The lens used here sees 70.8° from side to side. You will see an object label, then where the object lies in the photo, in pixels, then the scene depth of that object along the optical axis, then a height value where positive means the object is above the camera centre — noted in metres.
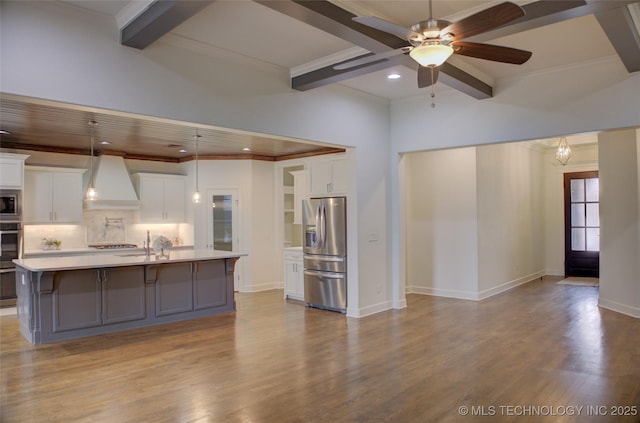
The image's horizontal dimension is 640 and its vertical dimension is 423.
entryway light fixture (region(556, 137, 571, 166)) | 8.50 +1.14
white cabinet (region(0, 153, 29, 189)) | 6.77 +0.74
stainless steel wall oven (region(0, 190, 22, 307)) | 6.81 -0.32
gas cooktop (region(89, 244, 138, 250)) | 8.20 -0.53
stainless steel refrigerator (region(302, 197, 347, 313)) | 6.46 -0.56
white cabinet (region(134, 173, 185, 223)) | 8.90 +0.40
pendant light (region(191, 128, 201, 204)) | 7.25 +0.32
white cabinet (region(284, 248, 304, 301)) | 7.52 -0.99
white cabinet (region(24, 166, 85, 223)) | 7.46 +0.40
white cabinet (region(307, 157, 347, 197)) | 6.96 +0.61
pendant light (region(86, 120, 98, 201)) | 5.91 +0.34
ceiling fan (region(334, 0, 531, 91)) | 2.66 +1.16
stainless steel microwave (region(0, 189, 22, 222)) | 6.81 +0.22
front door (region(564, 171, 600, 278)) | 9.42 -0.27
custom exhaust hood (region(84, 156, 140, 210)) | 8.16 +0.59
